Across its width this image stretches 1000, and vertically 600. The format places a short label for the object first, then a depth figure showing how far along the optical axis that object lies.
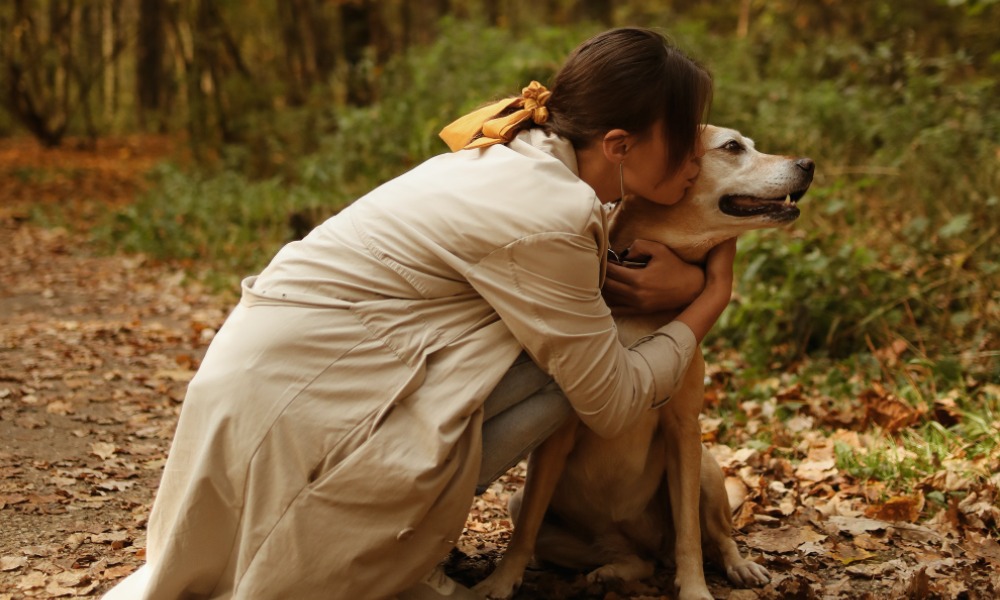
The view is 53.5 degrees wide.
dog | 3.04
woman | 2.38
